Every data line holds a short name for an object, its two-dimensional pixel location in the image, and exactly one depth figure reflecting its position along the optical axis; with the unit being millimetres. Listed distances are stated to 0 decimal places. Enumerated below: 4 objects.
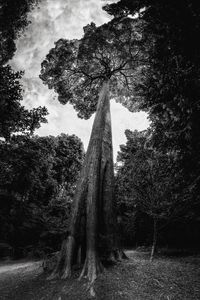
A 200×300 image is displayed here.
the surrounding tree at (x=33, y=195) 8988
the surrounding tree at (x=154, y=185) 7977
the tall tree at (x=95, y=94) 5660
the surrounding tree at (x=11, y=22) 9867
